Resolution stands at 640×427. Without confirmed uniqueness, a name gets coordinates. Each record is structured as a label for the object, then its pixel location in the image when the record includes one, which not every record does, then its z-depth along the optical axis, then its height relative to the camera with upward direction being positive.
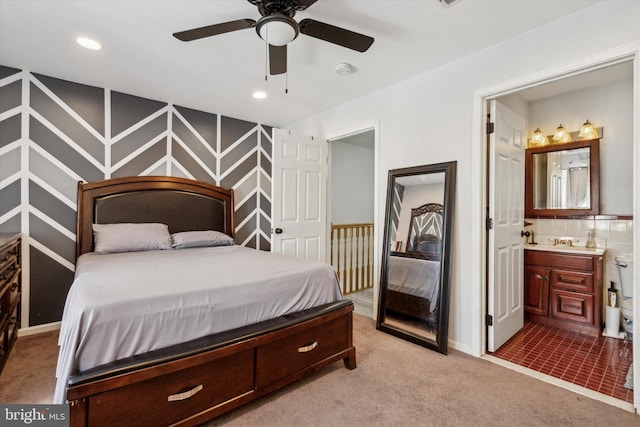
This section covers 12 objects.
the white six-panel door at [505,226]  2.56 -0.08
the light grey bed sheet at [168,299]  1.35 -0.46
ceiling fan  1.68 +1.09
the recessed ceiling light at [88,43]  2.35 +1.34
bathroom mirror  3.21 +0.43
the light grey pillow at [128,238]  2.95 -0.23
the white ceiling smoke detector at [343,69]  2.73 +1.34
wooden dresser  2.07 -0.59
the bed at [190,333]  1.33 -0.64
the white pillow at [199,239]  3.30 -0.27
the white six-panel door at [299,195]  3.57 +0.25
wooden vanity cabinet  2.90 -0.73
